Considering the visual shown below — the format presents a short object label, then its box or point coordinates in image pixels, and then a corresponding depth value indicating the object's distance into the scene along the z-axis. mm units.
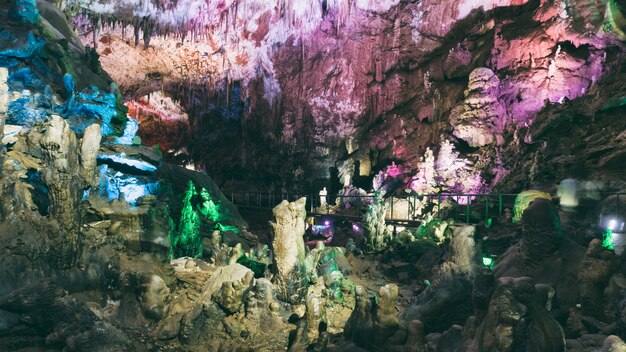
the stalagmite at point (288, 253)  8391
